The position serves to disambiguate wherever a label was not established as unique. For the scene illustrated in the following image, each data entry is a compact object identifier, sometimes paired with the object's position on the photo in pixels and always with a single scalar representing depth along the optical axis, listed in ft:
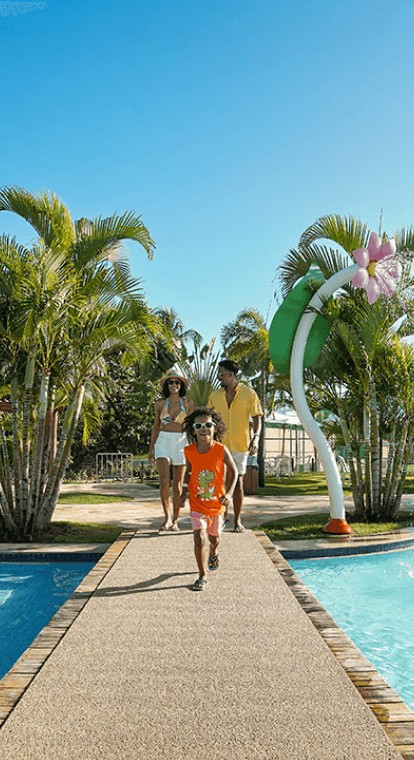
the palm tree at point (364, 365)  25.44
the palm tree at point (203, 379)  49.44
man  20.98
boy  13.92
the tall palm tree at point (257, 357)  53.98
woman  21.79
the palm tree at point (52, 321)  22.04
